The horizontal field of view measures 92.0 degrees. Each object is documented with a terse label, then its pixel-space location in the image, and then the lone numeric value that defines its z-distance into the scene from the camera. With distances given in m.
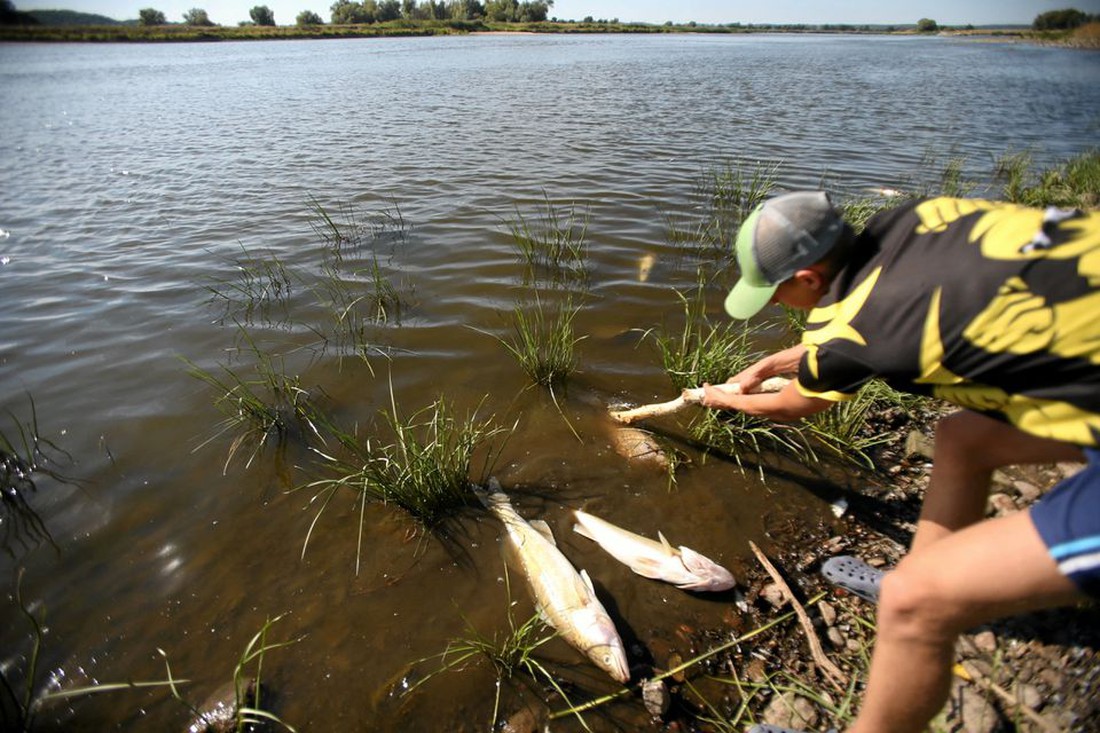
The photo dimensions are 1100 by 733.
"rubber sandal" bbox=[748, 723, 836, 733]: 2.12
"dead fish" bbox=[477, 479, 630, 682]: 2.50
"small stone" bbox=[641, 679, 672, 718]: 2.33
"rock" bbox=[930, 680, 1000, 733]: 2.04
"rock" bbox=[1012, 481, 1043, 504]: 3.08
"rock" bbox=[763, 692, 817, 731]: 2.21
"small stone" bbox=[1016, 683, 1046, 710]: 2.07
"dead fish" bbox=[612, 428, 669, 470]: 3.67
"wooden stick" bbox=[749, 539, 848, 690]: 2.36
